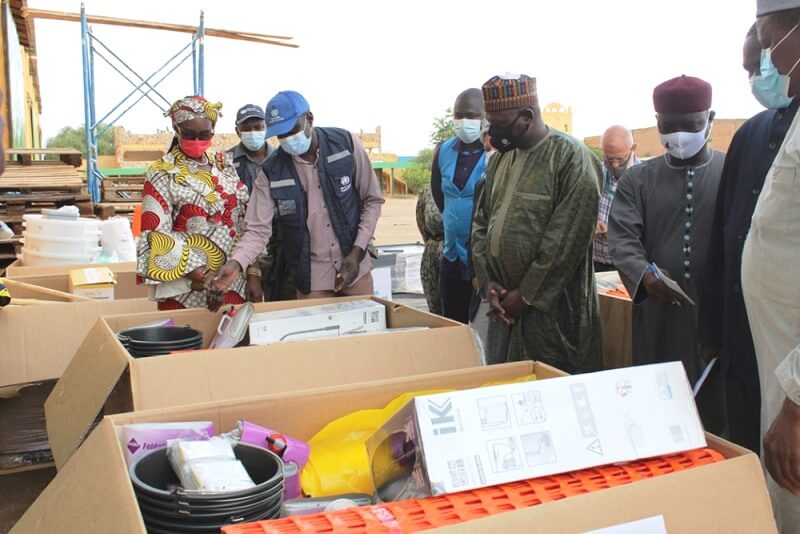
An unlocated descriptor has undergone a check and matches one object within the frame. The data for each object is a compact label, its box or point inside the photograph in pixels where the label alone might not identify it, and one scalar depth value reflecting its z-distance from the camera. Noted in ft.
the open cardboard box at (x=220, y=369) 5.92
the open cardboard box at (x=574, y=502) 3.58
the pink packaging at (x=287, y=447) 4.86
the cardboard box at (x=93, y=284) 11.12
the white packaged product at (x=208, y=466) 4.02
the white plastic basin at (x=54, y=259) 14.12
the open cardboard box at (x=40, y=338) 8.68
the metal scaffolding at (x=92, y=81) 31.03
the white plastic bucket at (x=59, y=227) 14.20
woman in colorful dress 9.32
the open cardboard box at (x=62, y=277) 12.26
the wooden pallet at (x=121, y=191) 26.71
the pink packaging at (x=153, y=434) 4.70
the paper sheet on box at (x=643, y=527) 3.68
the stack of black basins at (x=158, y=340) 7.00
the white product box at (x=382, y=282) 15.46
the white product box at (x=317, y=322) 7.52
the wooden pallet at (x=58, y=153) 20.95
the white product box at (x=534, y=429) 3.91
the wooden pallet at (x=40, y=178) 19.11
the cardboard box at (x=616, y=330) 10.00
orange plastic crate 3.50
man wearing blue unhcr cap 9.89
